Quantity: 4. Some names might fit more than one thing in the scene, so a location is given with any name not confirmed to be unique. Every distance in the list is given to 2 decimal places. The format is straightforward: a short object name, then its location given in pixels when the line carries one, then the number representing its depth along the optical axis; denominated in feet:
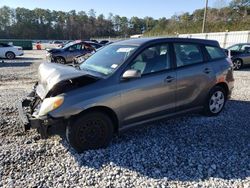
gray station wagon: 9.21
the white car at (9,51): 51.94
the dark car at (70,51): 39.28
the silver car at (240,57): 34.94
